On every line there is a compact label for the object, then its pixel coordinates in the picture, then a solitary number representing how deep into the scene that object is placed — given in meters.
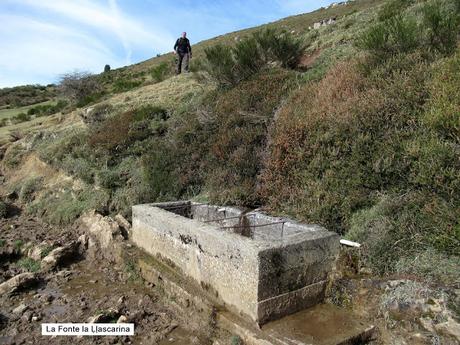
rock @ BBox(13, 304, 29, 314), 5.86
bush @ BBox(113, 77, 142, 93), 25.98
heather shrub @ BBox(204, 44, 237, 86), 12.38
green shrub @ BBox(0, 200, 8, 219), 11.49
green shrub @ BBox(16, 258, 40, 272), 7.57
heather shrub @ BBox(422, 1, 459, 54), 7.34
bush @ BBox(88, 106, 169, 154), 12.34
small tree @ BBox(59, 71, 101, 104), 28.12
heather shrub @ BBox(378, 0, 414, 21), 12.79
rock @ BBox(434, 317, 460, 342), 3.59
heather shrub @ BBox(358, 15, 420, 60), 7.72
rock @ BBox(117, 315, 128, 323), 5.34
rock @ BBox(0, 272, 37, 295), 6.50
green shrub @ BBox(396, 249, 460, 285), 4.08
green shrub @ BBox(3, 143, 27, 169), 16.09
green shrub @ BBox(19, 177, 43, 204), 12.84
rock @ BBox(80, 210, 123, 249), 8.00
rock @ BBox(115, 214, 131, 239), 8.33
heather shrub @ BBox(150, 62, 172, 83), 24.55
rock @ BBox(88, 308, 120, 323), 5.34
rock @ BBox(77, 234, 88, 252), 8.32
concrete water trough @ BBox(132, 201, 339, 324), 4.31
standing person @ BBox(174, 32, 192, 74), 20.03
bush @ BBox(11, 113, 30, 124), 26.75
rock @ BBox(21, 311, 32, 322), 5.63
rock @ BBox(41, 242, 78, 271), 7.52
